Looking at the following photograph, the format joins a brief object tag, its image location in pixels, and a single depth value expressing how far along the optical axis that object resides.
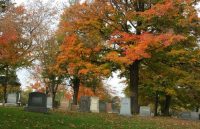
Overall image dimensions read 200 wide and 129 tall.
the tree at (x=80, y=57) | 29.88
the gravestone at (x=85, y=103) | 32.90
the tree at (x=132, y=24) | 28.56
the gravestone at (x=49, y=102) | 37.33
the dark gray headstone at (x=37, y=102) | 22.44
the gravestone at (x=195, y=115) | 44.19
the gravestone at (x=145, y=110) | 41.30
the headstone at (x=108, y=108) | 44.47
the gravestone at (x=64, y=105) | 43.91
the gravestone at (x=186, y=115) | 44.11
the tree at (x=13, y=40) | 34.88
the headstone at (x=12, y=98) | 38.59
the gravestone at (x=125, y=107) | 29.03
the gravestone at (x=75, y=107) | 37.98
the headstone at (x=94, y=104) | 36.41
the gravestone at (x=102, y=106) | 43.03
